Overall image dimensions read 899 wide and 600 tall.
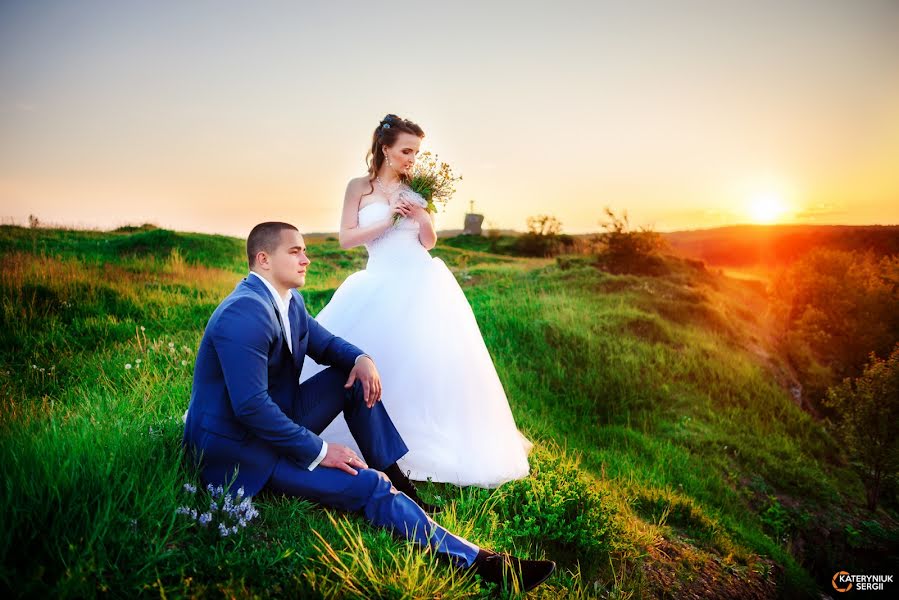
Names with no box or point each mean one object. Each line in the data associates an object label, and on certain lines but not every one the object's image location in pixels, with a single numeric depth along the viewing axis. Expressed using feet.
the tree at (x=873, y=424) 34.06
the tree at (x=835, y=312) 58.18
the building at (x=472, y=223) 132.67
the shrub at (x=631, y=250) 59.52
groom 10.52
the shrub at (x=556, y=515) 14.98
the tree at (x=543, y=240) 98.68
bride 15.89
